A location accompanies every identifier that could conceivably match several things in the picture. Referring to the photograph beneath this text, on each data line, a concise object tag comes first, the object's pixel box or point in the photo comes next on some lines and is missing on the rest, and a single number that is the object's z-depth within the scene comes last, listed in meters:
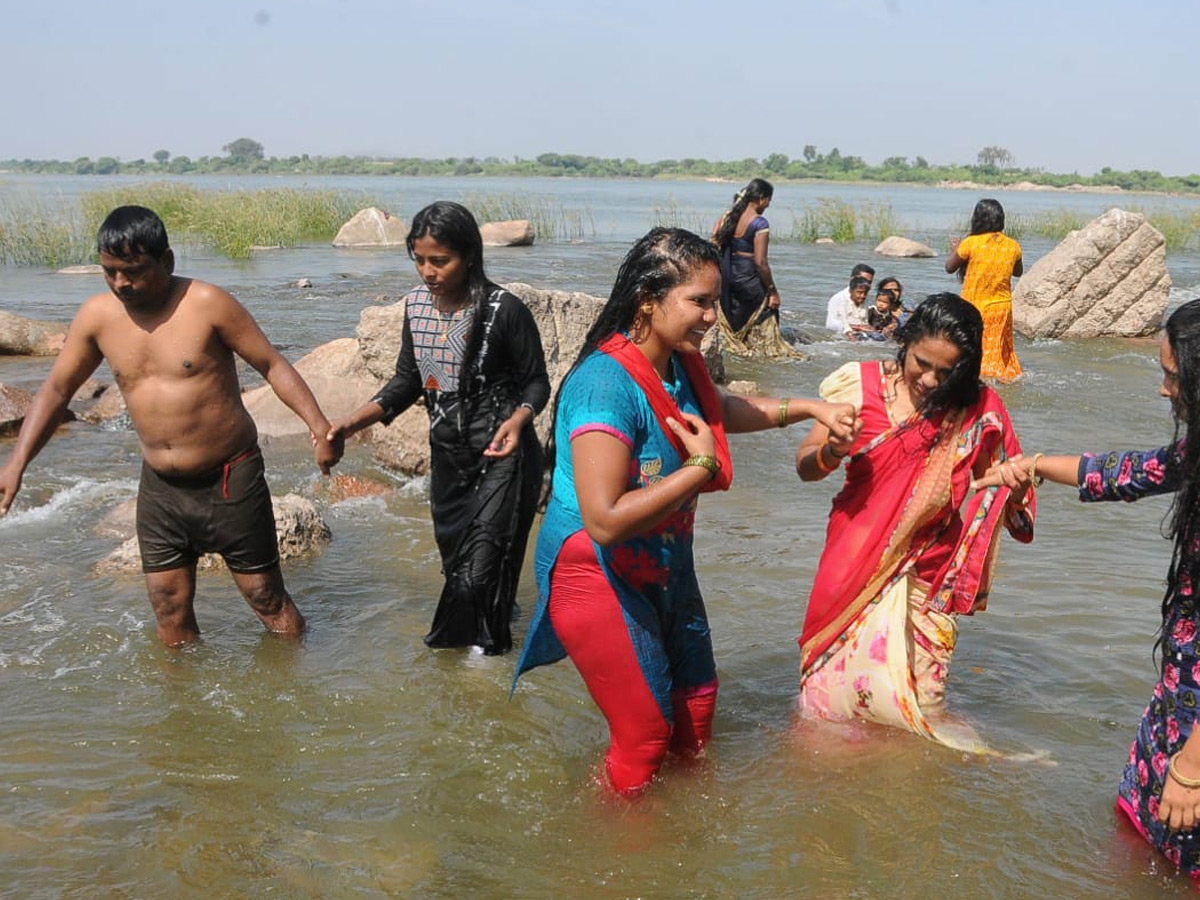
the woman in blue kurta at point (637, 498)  2.85
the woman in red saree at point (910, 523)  3.61
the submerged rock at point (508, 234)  26.30
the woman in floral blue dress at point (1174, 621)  2.65
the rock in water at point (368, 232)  26.58
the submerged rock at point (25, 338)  12.12
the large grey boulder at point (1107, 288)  14.54
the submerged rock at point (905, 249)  24.98
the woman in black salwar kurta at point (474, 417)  4.39
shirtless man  4.12
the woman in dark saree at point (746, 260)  10.78
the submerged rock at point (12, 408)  8.58
